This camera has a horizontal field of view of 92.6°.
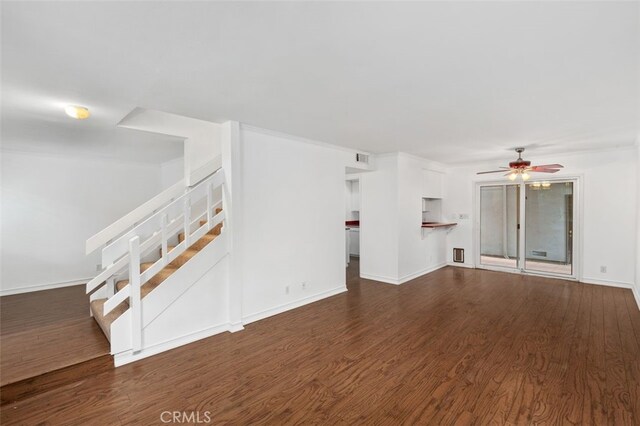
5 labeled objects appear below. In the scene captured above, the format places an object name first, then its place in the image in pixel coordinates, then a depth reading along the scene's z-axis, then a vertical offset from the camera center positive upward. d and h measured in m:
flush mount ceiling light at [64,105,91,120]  3.15 +1.02
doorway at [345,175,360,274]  9.14 -0.11
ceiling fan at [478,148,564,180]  5.03 +0.71
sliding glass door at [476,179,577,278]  6.23 -0.34
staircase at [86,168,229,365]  3.00 -0.79
